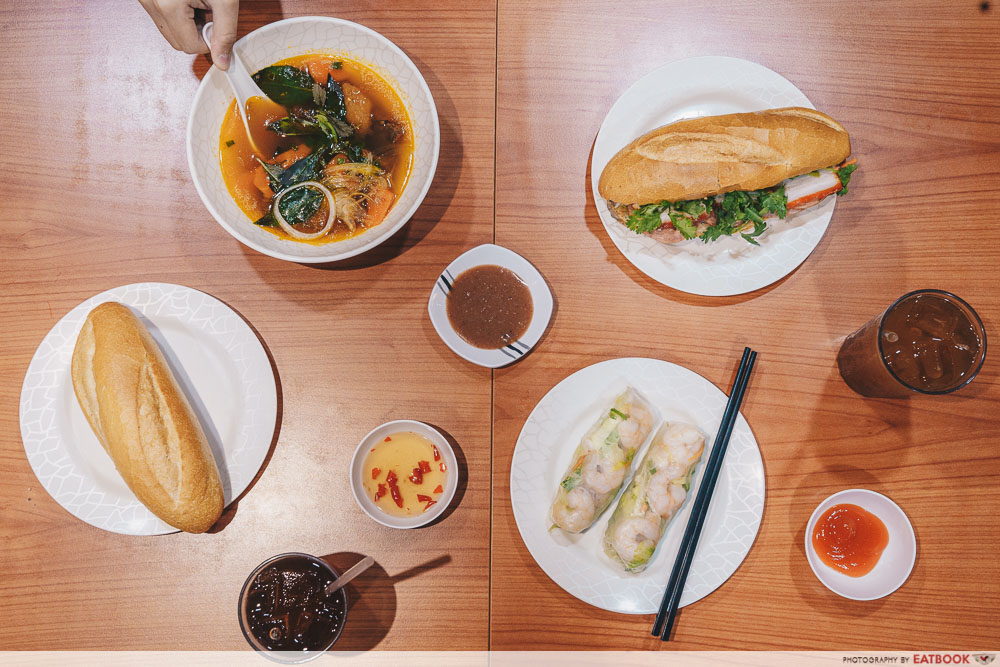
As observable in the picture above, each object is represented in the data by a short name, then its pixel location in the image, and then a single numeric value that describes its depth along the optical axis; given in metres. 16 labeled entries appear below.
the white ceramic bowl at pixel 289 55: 0.59
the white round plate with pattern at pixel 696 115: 0.63
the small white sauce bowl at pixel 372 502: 0.60
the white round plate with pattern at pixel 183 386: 0.61
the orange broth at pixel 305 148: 0.61
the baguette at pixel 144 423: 0.57
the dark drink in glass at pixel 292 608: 0.57
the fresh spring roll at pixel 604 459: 0.60
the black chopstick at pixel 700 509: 0.60
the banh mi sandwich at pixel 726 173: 0.60
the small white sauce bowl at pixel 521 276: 0.62
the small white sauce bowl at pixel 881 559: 0.60
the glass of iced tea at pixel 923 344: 0.60
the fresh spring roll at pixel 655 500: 0.60
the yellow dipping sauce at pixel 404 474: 0.61
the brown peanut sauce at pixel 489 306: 0.63
